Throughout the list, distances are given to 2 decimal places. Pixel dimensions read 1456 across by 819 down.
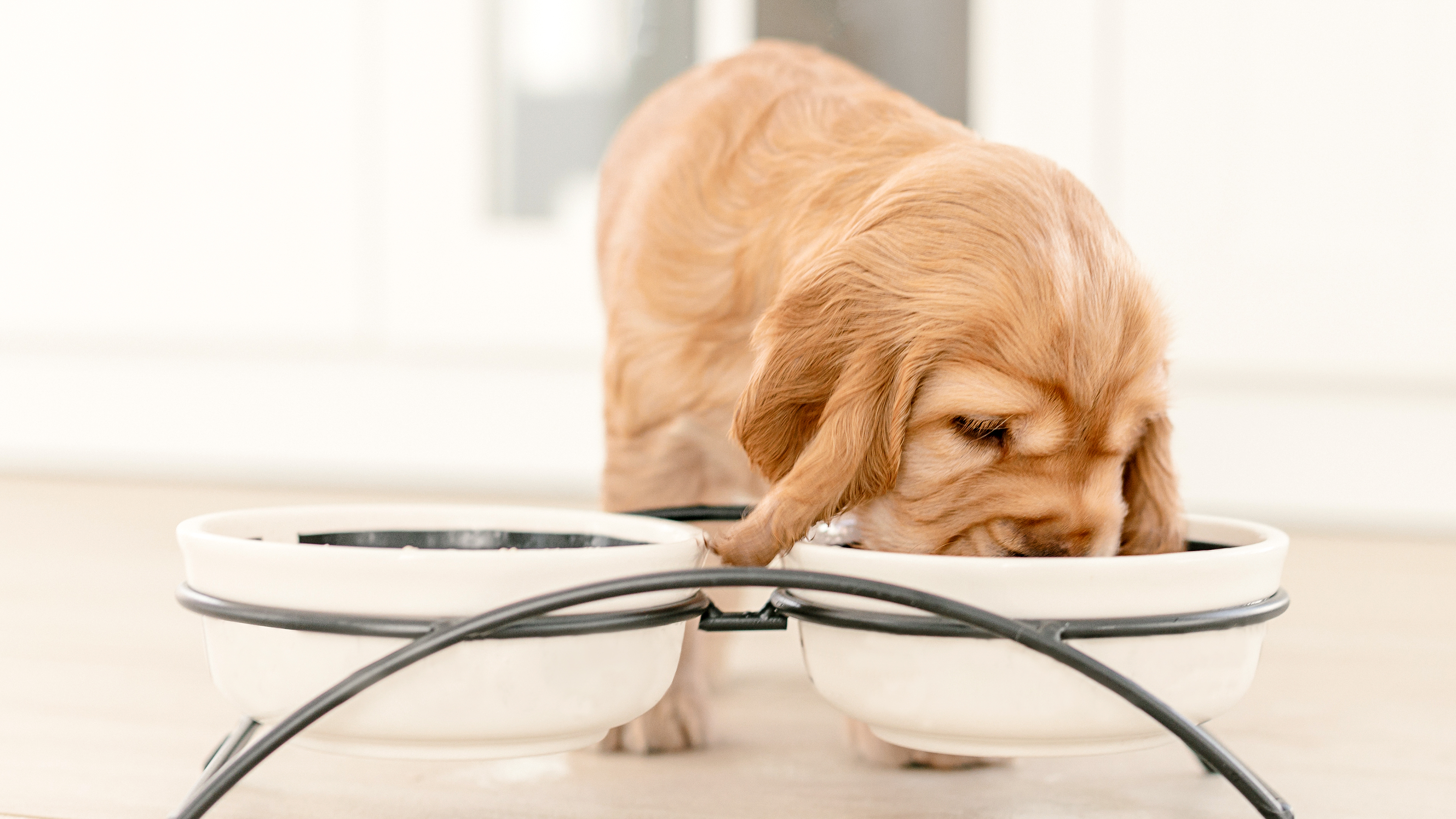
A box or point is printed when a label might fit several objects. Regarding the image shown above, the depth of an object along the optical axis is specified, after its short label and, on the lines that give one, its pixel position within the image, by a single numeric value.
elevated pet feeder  0.98
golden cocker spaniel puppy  1.06
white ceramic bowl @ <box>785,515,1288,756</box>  0.99
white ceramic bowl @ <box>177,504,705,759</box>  0.98
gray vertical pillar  2.68
